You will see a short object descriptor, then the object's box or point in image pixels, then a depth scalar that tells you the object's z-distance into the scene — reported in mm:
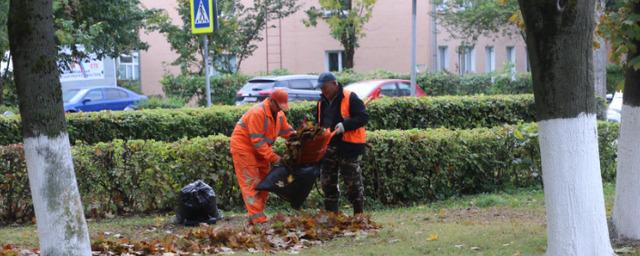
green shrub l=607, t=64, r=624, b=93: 37862
